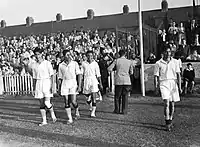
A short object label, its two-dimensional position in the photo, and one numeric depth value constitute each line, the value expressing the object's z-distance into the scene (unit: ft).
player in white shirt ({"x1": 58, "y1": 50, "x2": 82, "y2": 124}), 27.50
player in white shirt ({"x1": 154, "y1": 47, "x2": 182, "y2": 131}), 23.95
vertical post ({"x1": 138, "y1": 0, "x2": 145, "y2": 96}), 43.65
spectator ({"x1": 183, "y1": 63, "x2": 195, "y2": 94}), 42.75
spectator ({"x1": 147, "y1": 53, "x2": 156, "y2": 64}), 48.89
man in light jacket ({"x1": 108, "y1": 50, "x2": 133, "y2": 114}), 31.12
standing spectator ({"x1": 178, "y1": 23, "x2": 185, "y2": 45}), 53.89
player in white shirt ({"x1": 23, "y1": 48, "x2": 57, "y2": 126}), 27.32
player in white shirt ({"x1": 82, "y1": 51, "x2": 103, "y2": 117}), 30.27
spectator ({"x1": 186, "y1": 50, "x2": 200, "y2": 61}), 47.45
